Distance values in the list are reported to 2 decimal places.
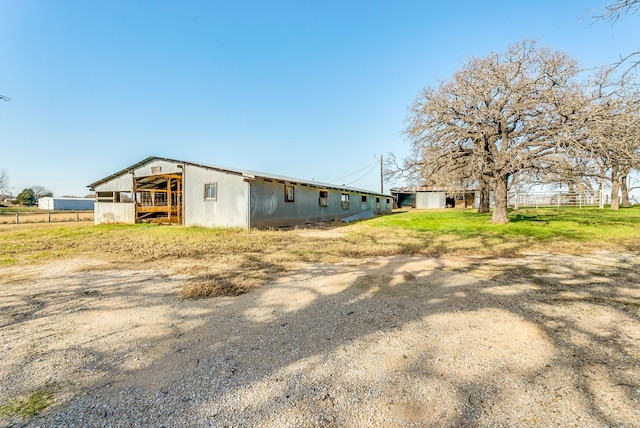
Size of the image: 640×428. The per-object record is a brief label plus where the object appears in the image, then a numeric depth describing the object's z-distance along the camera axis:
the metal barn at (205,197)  13.86
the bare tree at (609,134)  9.01
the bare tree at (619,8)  3.49
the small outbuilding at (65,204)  52.28
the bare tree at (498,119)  12.33
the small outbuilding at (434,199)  36.91
